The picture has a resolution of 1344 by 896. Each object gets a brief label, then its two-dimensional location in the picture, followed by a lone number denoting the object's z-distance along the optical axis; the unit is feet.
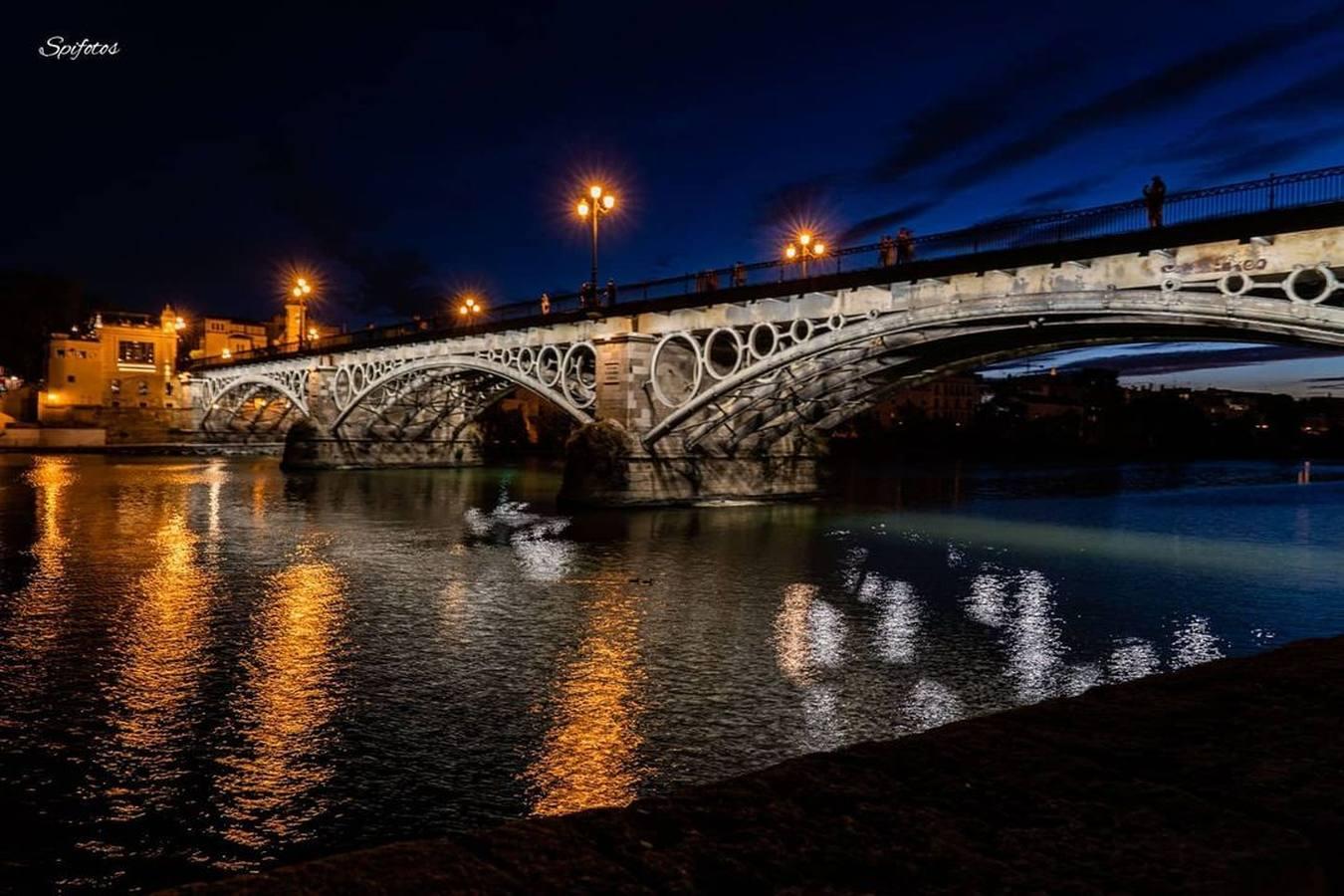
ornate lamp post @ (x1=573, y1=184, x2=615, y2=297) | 106.63
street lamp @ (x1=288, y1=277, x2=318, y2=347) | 205.57
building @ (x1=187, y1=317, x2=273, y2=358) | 390.83
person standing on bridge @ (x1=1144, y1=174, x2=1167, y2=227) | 64.18
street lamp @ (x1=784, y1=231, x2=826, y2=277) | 115.44
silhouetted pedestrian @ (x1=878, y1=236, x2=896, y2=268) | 81.20
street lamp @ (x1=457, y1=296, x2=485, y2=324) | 128.47
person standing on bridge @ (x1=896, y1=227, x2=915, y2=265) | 80.28
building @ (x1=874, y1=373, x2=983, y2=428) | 407.64
